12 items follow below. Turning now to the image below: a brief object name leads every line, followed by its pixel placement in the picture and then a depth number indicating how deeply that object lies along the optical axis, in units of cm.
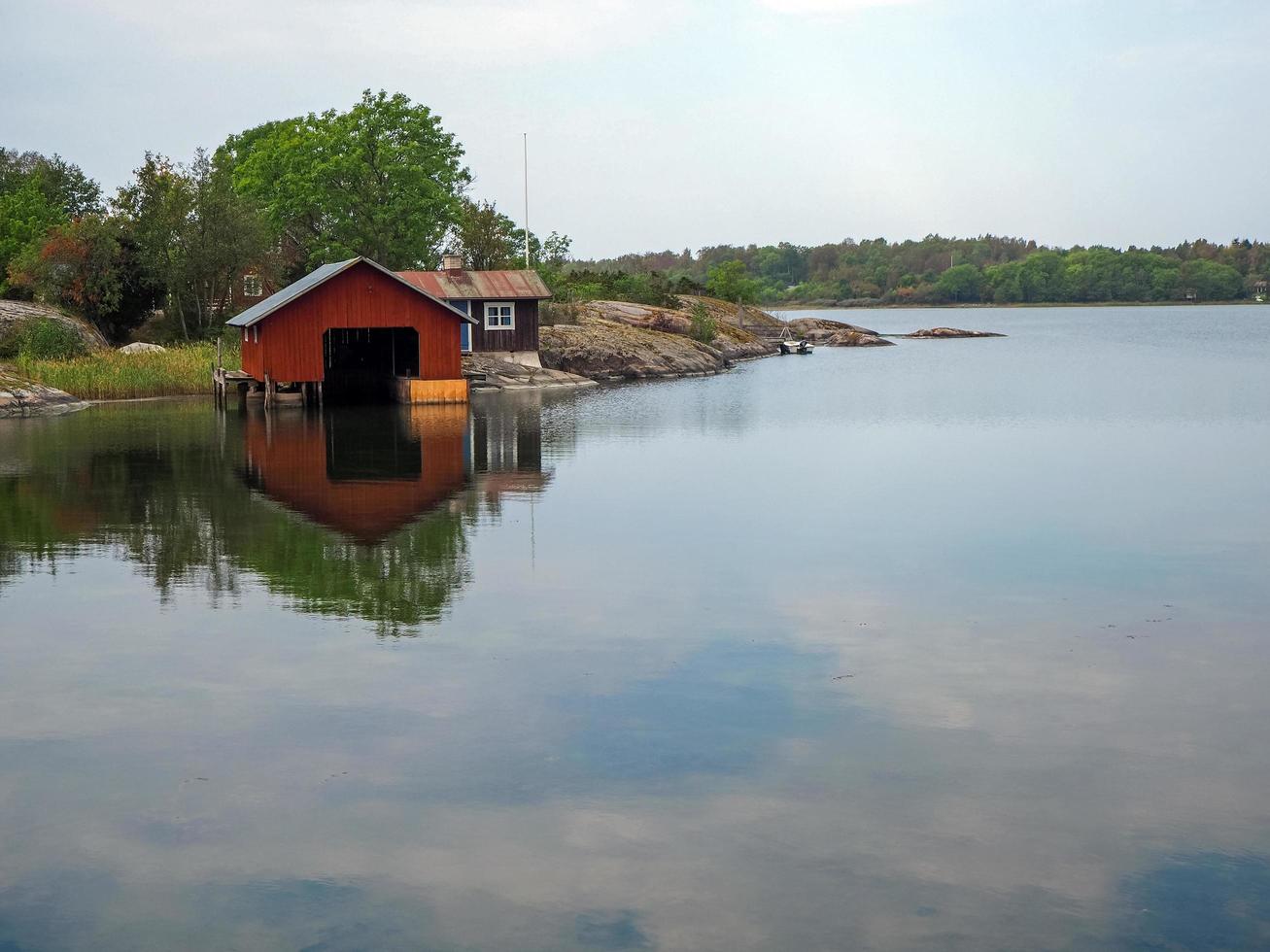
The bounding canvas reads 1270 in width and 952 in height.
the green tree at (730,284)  11300
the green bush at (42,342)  5425
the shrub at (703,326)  8369
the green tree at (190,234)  6362
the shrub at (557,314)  7138
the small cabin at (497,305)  6106
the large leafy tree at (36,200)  7219
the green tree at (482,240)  7800
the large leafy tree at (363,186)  7381
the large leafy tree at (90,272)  6194
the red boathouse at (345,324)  4853
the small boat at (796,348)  9738
